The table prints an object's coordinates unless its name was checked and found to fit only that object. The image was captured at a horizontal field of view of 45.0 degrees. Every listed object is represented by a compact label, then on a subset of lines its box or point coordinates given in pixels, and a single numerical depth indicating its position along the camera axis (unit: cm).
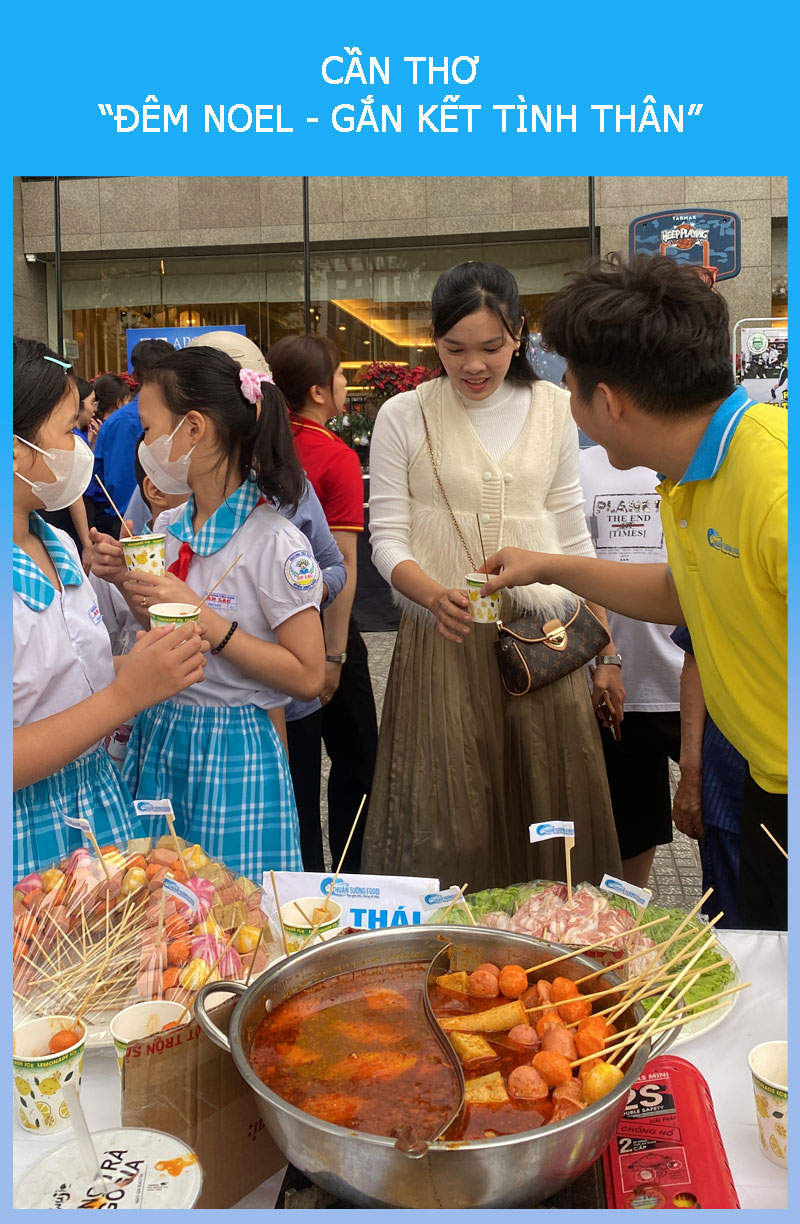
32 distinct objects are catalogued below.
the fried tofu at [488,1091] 108
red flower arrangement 1106
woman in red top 377
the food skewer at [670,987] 113
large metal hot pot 90
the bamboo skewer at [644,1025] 109
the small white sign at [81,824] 165
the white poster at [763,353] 881
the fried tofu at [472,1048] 117
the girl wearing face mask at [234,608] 242
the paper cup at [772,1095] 120
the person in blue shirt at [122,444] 470
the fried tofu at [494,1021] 120
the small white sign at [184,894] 154
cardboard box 109
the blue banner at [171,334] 1219
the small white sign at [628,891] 166
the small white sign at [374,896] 169
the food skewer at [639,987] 118
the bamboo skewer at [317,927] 151
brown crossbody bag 284
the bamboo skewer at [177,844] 170
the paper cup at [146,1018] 130
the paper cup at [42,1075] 121
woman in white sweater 295
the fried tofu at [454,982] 128
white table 120
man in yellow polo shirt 171
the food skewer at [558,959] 127
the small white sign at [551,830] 168
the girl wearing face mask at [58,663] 193
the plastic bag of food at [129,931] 144
